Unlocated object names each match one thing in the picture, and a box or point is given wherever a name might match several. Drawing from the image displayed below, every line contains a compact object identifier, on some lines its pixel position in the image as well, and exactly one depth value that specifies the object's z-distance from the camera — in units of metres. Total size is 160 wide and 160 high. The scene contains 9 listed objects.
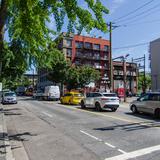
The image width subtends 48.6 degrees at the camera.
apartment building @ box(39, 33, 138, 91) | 52.58
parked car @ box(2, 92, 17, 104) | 22.93
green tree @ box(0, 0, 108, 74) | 5.33
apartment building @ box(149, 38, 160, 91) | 27.12
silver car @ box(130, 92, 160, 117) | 11.37
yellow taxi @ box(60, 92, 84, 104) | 20.95
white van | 29.13
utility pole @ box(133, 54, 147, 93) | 36.72
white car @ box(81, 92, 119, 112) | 14.31
